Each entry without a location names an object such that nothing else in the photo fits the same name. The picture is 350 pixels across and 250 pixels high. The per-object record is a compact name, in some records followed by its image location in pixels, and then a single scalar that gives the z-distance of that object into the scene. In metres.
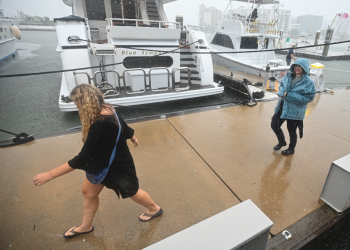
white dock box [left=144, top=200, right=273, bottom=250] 1.13
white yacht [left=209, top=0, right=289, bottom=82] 11.90
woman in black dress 1.48
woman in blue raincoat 2.66
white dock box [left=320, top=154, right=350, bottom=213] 2.02
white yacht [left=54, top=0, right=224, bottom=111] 5.22
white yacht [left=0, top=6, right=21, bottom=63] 16.89
